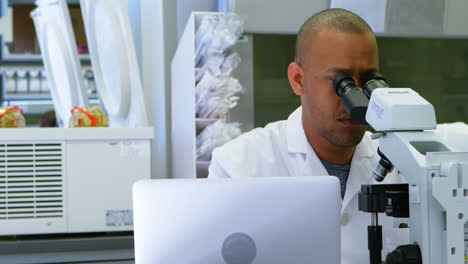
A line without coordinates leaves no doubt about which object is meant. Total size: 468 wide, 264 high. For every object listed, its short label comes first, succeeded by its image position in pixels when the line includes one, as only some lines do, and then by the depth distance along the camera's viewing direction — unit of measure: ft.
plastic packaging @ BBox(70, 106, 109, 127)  9.27
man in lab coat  4.80
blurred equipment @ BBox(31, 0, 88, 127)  11.20
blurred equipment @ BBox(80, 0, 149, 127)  10.44
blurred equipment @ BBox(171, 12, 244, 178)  8.45
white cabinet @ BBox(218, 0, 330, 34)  9.73
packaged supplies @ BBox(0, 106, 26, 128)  9.09
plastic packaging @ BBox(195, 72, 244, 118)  8.48
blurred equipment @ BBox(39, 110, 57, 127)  14.68
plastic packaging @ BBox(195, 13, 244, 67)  8.38
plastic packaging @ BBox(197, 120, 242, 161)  8.48
